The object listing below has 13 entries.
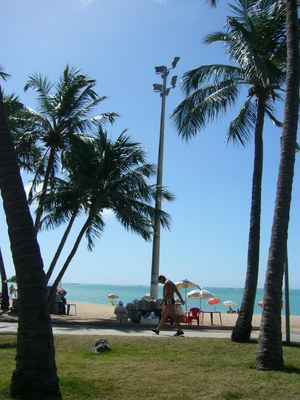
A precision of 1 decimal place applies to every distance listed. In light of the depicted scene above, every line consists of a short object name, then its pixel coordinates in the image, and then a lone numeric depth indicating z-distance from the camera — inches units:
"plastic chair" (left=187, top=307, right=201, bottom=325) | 753.8
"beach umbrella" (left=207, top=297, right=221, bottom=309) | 1264.8
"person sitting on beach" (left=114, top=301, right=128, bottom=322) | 712.4
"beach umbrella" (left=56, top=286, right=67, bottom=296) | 1028.9
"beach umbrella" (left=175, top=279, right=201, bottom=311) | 979.3
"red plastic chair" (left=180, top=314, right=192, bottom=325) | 723.8
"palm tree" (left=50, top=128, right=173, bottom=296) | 829.2
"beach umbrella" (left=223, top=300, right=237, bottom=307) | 1599.5
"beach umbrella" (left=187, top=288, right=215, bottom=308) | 1108.5
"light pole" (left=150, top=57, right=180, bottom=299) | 812.6
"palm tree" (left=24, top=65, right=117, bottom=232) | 859.4
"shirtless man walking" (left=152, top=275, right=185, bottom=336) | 492.1
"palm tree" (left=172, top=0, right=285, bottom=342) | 412.2
